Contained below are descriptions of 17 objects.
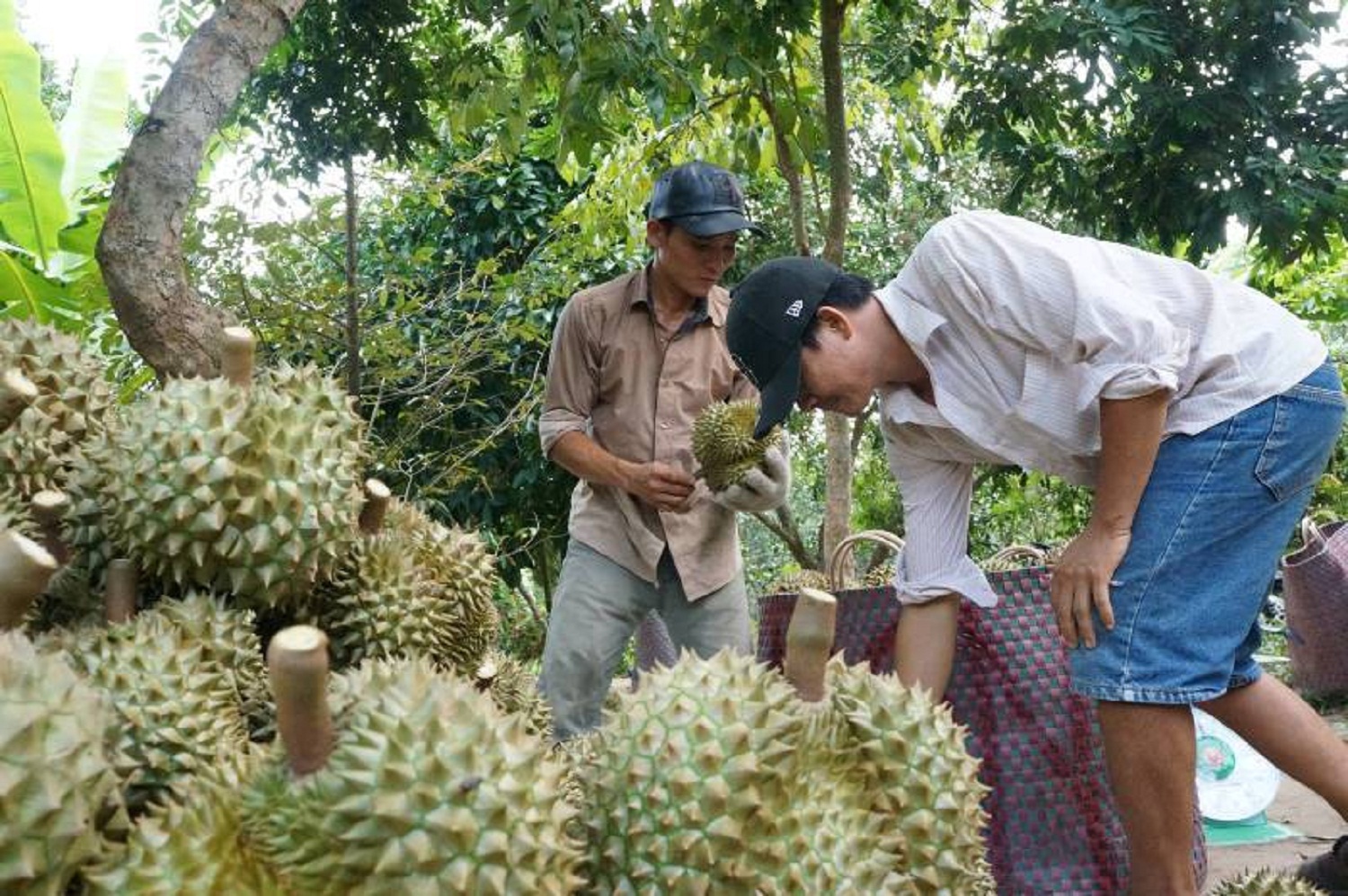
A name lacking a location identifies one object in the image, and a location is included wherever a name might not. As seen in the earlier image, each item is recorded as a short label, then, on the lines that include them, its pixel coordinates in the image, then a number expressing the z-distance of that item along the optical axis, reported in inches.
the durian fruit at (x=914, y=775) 46.6
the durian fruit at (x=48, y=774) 31.7
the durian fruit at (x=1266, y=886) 74.3
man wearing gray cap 125.3
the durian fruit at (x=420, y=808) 33.9
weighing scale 153.6
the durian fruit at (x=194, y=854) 34.8
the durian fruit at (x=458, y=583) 59.3
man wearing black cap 76.0
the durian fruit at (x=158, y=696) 40.7
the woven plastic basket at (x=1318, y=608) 242.2
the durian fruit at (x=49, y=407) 51.2
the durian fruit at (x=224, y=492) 46.9
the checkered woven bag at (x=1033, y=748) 102.5
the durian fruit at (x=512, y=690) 58.4
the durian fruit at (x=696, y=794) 39.4
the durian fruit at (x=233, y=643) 46.0
